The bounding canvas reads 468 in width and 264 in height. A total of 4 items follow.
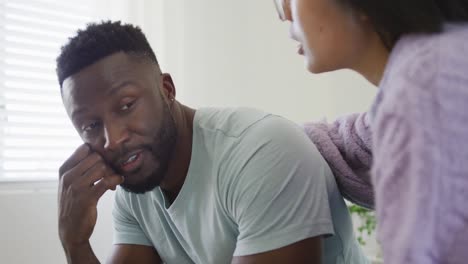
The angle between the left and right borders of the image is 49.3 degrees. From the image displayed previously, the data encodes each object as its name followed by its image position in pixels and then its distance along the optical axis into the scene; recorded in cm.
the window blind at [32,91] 165
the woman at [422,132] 45
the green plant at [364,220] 160
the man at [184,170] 90
